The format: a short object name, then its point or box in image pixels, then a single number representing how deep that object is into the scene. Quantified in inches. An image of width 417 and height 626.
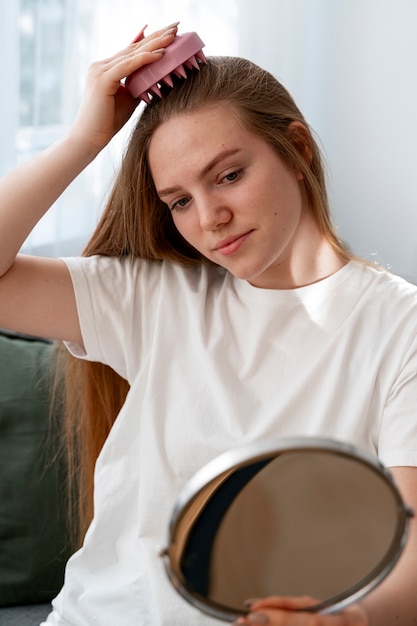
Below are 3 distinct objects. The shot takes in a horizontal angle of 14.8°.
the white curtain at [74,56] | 82.9
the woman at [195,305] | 54.0
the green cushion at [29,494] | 65.8
